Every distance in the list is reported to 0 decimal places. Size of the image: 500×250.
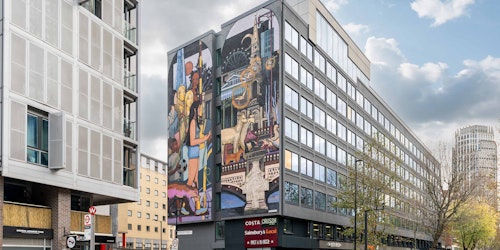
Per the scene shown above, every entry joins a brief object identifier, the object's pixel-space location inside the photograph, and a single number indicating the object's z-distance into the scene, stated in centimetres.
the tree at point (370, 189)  5506
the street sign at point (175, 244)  3688
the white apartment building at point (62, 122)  2636
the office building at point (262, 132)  5525
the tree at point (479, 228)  8542
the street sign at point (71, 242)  2877
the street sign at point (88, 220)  2670
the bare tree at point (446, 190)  5744
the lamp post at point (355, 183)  5019
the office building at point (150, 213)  11325
